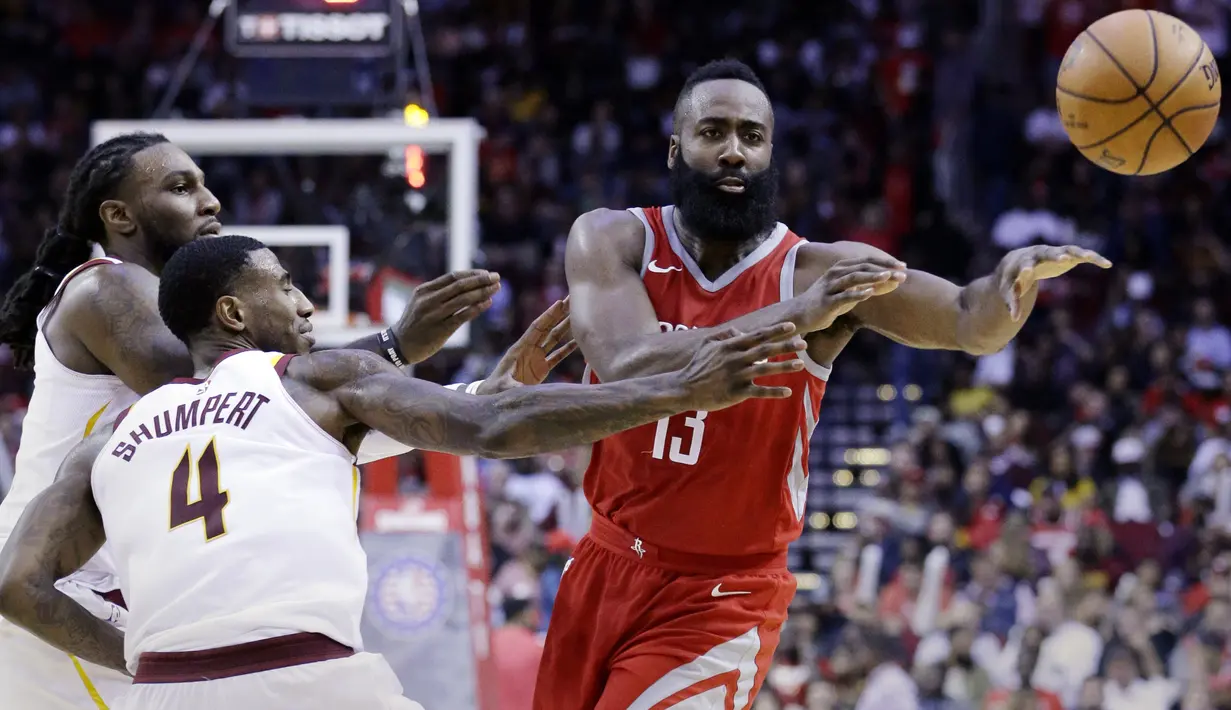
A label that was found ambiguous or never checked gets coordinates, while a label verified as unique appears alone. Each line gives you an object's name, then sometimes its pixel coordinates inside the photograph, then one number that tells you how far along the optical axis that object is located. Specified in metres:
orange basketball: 10.10
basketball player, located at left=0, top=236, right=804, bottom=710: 7.03
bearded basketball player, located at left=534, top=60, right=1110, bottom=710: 9.08
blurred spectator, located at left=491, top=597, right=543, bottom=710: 22.31
